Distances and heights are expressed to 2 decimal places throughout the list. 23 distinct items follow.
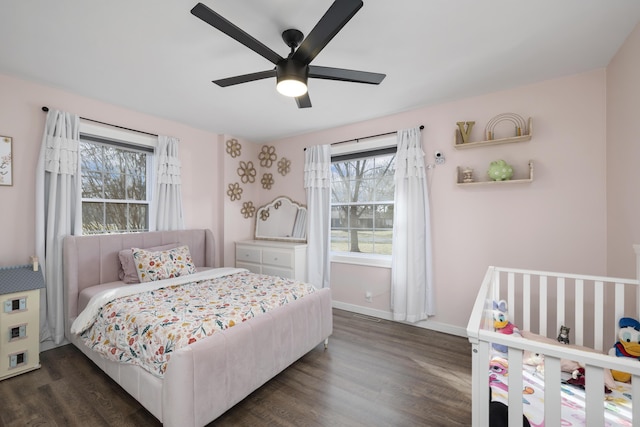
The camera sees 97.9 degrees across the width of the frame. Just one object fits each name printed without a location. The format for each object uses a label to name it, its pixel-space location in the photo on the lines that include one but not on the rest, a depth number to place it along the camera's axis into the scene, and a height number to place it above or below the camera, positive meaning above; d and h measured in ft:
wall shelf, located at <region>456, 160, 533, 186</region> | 8.29 +1.03
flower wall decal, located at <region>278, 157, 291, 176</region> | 14.15 +2.42
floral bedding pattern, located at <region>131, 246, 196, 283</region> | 9.04 -1.74
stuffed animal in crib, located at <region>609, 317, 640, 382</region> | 4.87 -2.34
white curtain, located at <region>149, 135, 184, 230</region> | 11.19 +0.96
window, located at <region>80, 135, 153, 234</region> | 9.78 +1.01
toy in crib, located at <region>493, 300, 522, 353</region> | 6.18 -2.55
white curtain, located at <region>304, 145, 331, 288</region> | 12.59 -0.30
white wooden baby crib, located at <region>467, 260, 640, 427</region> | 2.94 -2.22
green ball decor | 8.56 +1.34
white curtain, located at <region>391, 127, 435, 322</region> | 10.25 -0.83
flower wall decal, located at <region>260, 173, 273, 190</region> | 14.80 +1.73
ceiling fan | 4.27 +3.02
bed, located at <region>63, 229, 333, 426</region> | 5.01 -3.00
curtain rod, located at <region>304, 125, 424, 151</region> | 11.12 +3.23
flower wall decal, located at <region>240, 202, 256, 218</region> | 14.64 +0.17
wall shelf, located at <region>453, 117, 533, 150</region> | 8.33 +2.30
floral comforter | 5.55 -2.30
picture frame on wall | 7.92 +1.47
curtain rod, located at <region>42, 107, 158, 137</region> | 8.53 +3.17
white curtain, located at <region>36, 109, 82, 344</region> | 8.41 +0.16
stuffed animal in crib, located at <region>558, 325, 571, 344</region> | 6.40 -2.82
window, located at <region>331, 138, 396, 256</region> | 11.72 +0.54
